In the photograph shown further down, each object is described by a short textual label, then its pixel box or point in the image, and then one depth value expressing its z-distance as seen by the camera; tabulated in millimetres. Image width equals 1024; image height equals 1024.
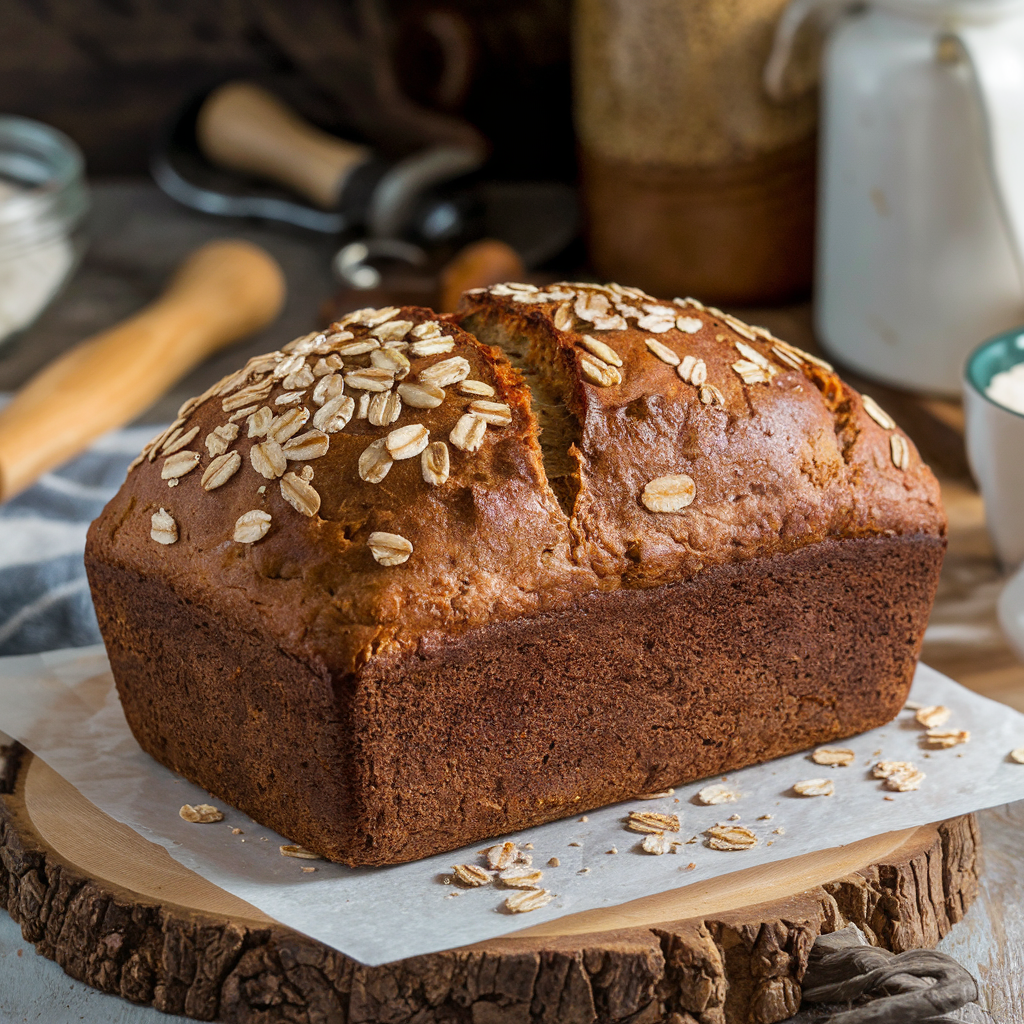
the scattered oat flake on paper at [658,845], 910
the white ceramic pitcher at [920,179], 1126
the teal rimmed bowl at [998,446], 1049
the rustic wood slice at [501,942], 872
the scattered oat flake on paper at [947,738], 956
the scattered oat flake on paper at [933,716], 967
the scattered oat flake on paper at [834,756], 950
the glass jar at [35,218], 1251
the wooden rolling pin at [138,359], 1145
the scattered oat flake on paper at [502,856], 907
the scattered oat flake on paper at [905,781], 935
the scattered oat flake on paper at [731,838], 910
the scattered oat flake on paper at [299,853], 909
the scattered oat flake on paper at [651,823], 920
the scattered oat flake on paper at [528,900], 884
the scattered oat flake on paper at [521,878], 896
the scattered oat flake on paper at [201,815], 925
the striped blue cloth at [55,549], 1023
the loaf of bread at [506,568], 894
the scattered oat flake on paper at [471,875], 898
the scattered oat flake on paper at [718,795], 934
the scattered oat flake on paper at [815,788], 934
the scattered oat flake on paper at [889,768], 942
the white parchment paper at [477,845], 884
